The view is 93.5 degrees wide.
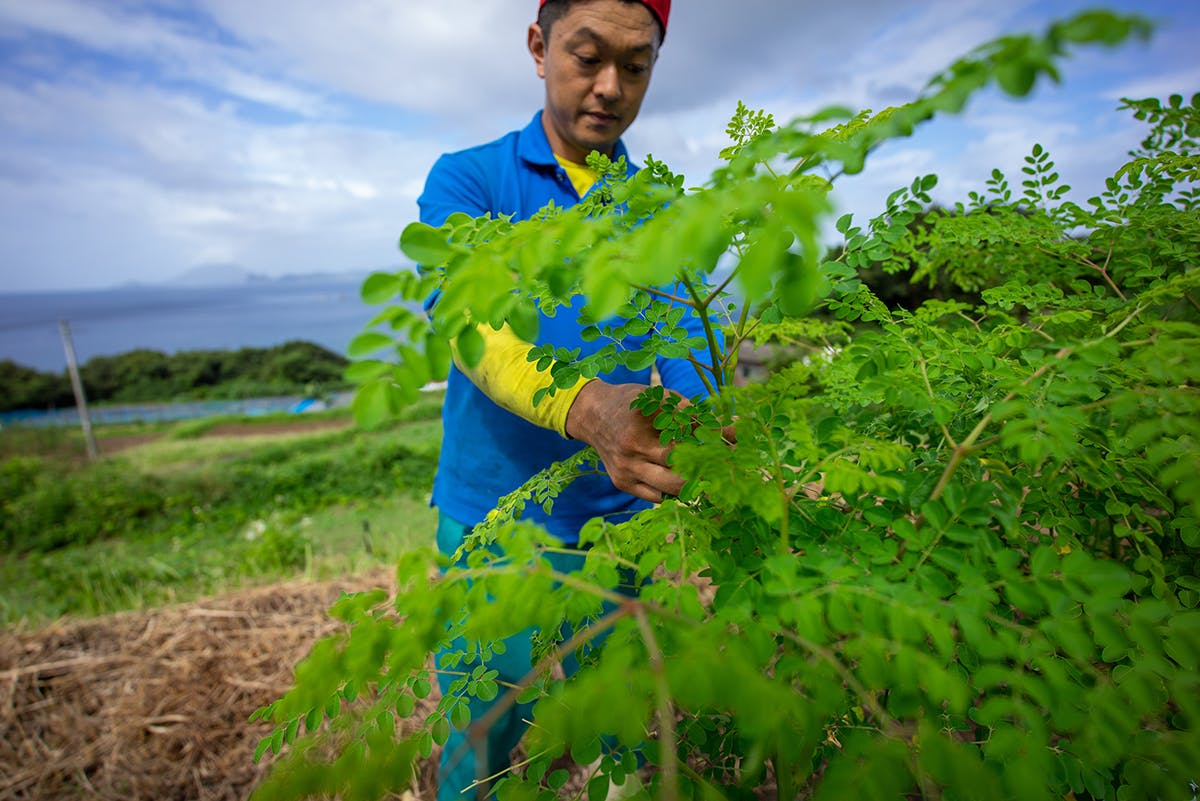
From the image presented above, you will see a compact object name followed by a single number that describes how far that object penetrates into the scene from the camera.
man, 1.49
